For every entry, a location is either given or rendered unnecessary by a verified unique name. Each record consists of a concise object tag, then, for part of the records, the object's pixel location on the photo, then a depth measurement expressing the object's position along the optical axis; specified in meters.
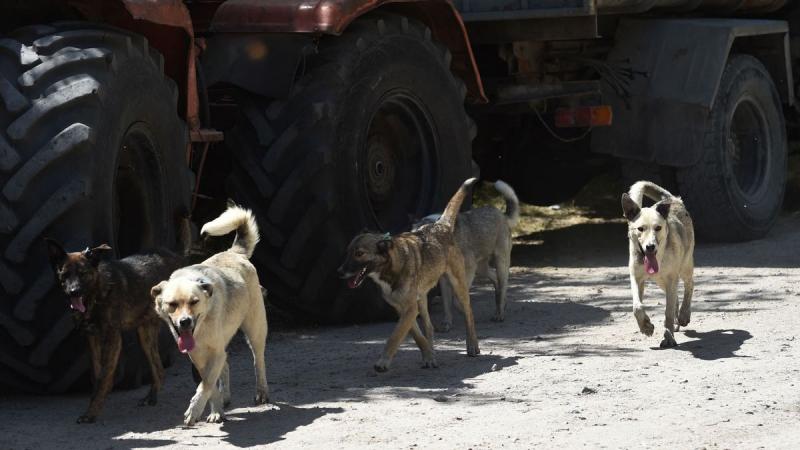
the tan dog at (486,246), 18.69
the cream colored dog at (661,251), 16.66
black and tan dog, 12.86
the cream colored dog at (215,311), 12.71
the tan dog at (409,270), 15.48
